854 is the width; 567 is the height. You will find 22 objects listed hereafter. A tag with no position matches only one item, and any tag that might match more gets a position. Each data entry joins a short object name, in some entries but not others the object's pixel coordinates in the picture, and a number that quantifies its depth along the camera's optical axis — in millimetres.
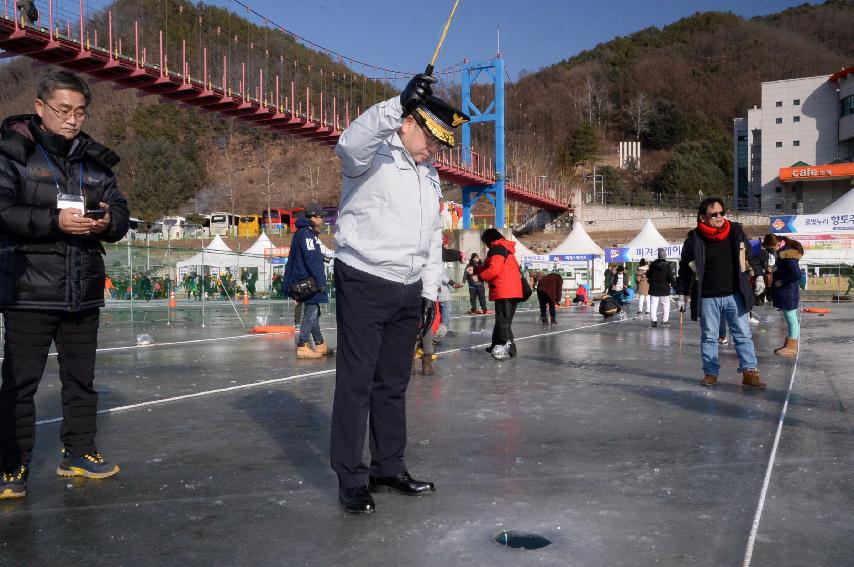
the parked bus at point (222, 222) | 60062
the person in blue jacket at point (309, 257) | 8305
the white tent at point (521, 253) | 32912
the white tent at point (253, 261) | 18875
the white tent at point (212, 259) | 17038
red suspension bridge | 20109
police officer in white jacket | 3055
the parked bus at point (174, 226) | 58281
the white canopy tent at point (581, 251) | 32781
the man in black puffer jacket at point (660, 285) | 14172
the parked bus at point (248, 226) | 58075
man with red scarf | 6477
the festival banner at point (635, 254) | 29800
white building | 62688
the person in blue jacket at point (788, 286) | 9008
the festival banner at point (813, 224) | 26714
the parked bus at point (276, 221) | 57750
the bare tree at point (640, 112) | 100812
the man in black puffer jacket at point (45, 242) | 3117
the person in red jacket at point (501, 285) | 8656
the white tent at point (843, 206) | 27544
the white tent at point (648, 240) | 32031
